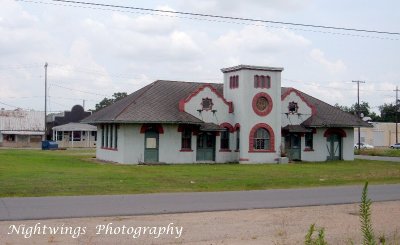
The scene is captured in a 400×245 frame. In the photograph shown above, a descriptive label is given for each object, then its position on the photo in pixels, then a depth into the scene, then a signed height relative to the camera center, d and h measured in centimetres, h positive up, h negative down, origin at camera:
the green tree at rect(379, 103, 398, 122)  13789 +777
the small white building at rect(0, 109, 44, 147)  7794 +141
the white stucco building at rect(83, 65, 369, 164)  3809 +135
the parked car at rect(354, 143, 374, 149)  9006 -15
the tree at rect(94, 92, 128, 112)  12220 +901
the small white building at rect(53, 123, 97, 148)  7744 +77
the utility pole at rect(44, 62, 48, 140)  7542 +530
